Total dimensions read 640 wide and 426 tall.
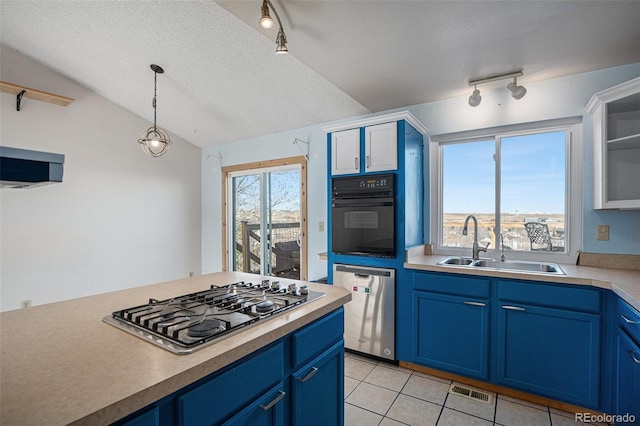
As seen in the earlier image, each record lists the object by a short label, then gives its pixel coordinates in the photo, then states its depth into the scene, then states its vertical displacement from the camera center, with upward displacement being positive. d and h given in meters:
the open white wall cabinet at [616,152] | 2.14 +0.44
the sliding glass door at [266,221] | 4.21 -0.13
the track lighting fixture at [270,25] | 1.51 +0.92
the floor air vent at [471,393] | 2.22 -1.36
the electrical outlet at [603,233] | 2.36 -0.16
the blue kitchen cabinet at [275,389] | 0.83 -0.60
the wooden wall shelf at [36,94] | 3.16 +1.27
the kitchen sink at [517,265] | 2.42 -0.45
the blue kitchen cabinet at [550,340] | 1.96 -0.87
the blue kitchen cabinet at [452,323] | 2.29 -0.88
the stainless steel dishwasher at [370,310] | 2.69 -0.89
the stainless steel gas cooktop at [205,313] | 0.98 -0.40
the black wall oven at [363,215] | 2.69 -0.03
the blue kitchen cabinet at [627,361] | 1.55 -0.81
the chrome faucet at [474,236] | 2.78 -0.23
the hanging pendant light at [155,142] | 2.92 +0.68
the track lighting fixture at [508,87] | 2.46 +1.03
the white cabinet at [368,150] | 2.68 +0.57
